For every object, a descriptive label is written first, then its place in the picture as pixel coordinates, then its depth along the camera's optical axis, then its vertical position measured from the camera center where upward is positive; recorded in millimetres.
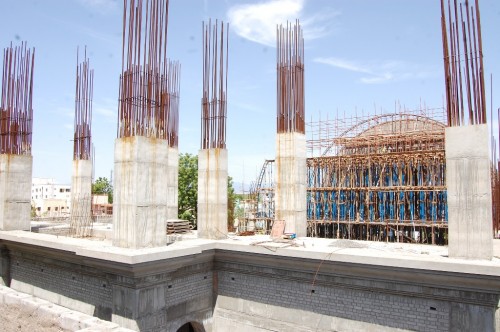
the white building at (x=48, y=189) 100062 +773
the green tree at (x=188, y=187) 33344 +389
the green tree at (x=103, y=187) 58131 +737
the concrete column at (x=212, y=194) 13867 -91
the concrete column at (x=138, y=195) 10924 -92
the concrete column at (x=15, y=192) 16281 +5
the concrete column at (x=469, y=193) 9180 -57
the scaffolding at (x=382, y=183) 21562 +466
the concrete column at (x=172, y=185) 18500 +313
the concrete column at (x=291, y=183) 14328 +300
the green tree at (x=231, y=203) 29344 -1010
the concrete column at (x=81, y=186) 18875 +296
